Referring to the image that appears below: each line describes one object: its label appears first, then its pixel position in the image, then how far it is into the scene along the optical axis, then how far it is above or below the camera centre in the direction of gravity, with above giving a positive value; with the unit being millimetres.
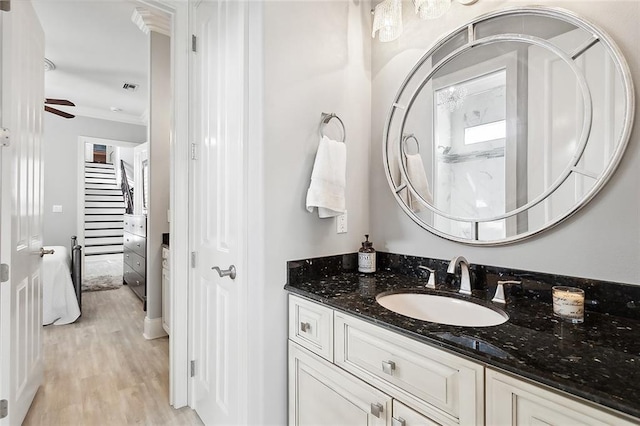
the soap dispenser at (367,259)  1663 -239
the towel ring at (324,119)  1561 +439
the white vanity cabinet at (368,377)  861 -516
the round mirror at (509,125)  1101 +343
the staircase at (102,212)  7523 -32
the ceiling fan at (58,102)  3359 +1109
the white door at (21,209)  1503 +7
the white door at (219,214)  1438 -14
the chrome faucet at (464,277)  1317 -263
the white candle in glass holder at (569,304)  996 -281
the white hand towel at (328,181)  1439 +138
